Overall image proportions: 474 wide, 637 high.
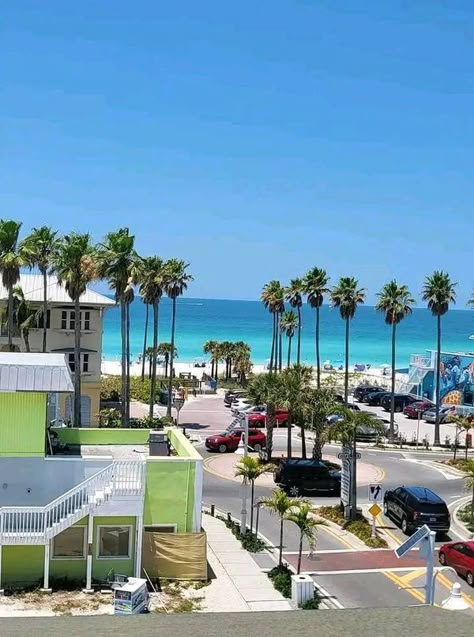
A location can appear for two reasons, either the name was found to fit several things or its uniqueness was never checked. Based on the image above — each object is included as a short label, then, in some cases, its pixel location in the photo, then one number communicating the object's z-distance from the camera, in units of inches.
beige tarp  936.3
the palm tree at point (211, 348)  3553.2
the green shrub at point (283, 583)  904.3
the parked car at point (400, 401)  2716.5
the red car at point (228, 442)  1814.7
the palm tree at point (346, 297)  2251.5
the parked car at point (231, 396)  2662.4
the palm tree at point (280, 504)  941.2
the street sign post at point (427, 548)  618.5
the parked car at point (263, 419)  2117.4
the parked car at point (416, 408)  2532.0
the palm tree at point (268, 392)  1590.8
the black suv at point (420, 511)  1184.2
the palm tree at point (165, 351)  3779.3
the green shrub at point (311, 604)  842.2
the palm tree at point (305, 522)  912.3
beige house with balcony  1967.3
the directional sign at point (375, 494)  1157.7
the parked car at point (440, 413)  2421.0
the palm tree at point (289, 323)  3238.2
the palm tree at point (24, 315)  1892.2
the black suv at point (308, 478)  1441.9
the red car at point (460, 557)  985.5
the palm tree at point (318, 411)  1530.5
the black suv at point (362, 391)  3006.9
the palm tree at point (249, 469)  1105.4
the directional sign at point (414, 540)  616.7
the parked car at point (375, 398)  2864.2
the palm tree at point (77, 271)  1758.1
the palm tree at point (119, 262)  1763.0
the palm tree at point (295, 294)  2591.0
